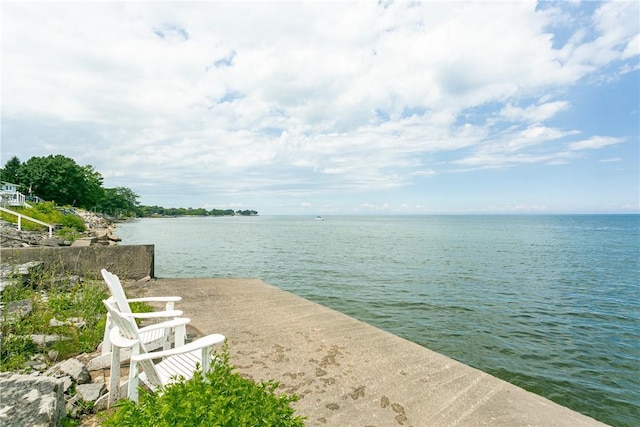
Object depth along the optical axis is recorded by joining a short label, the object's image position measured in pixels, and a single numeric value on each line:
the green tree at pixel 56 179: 52.94
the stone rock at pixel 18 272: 5.40
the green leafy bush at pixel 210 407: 1.76
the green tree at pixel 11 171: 58.98
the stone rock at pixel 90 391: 3.00
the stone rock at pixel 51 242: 11.99
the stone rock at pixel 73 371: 3.33
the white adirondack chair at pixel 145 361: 2.67
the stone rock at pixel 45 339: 4.11
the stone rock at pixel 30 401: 2.12
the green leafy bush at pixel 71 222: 25.68
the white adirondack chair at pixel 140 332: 3.58
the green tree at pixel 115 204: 97.59
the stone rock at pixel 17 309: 4.26
